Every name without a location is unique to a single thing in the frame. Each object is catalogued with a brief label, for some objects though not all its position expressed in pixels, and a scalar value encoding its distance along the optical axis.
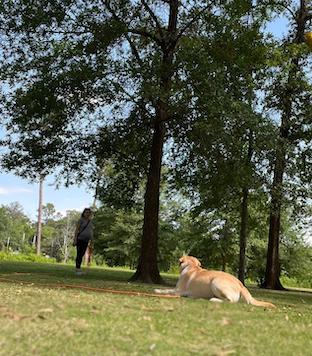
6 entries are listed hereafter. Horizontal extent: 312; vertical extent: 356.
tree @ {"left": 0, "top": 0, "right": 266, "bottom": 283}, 13.42
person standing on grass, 14.81
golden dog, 7.91
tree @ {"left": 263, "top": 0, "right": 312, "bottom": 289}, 18.34
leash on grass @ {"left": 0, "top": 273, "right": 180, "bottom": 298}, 8.59
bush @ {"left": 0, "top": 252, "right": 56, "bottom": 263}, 35.25
